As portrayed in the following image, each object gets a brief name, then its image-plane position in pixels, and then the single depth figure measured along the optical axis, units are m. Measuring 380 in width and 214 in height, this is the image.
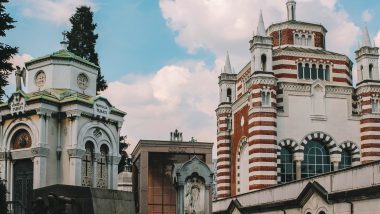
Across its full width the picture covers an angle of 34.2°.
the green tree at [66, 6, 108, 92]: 44.75
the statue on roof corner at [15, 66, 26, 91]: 33.59
